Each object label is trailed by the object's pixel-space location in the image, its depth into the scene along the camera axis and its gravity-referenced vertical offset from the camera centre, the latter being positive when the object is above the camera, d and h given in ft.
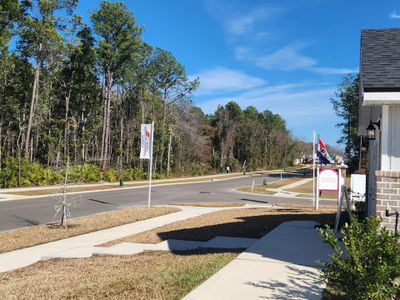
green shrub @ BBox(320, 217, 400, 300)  14.57 -3.29
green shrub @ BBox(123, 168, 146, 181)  148.38 -5.39
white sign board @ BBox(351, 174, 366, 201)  40.44 -1.76
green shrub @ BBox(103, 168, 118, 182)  138.72 -5.74
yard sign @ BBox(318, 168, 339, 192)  43.91 -1.51
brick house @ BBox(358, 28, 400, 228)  20.47 +2.60
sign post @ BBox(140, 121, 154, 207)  58.54 +2.34
